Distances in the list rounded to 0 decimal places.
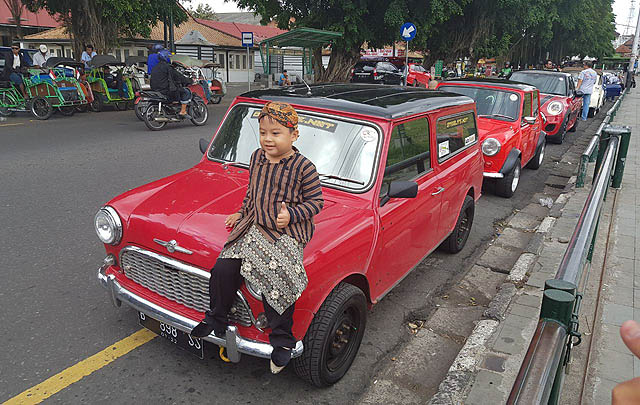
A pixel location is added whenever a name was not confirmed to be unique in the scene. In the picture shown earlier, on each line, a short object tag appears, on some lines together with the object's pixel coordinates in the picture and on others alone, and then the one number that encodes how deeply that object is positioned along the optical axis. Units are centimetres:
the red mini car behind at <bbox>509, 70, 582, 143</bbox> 1217
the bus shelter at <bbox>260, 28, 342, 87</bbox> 1784
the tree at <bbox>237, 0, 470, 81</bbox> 2031
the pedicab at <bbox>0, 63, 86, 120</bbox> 1295
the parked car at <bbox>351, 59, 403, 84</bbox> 3173
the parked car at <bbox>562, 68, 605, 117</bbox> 1886
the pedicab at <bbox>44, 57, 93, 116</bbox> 1352
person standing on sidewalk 1548
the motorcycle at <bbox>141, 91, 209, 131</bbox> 1200
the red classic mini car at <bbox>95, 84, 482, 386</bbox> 280
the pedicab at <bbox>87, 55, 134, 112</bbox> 1504
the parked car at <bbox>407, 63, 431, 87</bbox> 2668
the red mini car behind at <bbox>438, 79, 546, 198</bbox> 738
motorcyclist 1189
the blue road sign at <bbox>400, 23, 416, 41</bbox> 1736
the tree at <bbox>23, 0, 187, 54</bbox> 1764
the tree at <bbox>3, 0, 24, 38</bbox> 2782
